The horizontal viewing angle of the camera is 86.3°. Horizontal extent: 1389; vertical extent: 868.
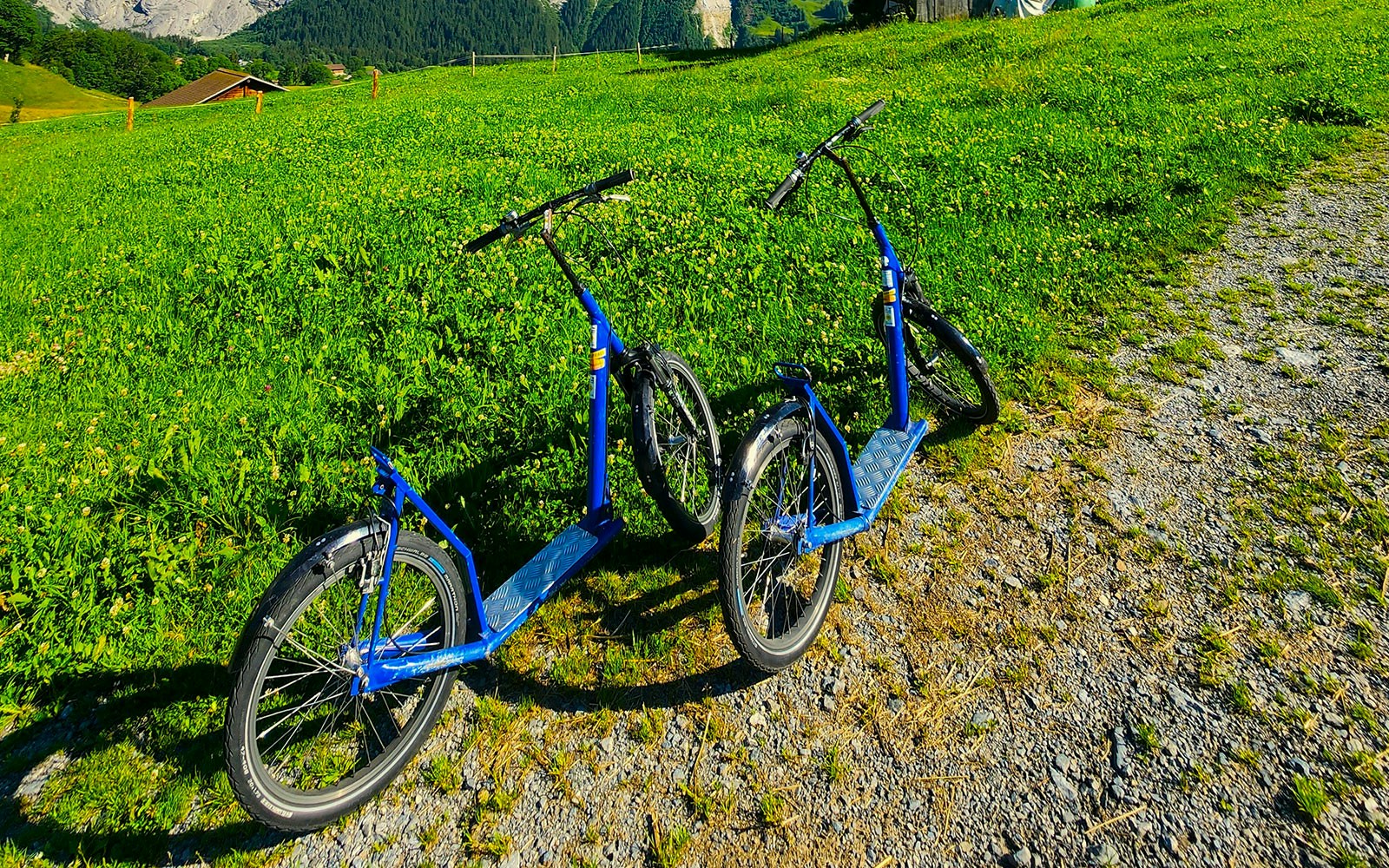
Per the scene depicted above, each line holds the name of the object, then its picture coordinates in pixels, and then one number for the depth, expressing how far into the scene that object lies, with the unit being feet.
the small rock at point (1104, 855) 9.18
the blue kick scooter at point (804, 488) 11.39
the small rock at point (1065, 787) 9.97
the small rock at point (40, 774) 10.95
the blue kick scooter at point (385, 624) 9.45
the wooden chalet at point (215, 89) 196.39
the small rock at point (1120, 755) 10.25
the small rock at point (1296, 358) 19.39
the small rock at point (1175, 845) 9.14
